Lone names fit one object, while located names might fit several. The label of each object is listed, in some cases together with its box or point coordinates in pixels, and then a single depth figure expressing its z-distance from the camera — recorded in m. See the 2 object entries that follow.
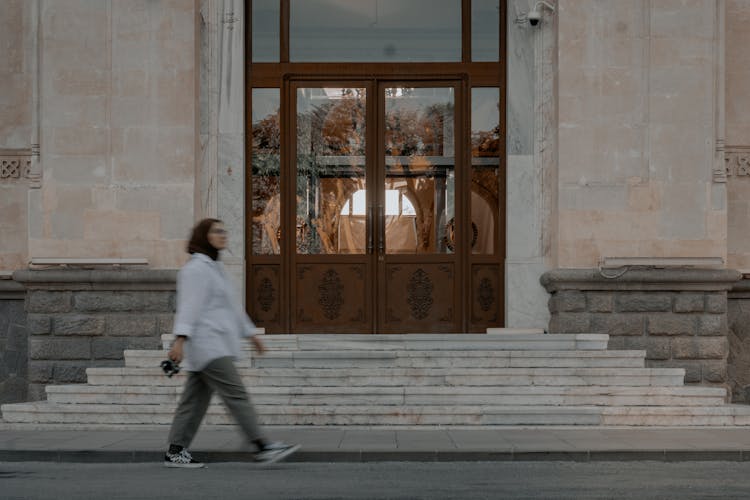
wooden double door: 16.64
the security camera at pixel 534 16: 16.12
